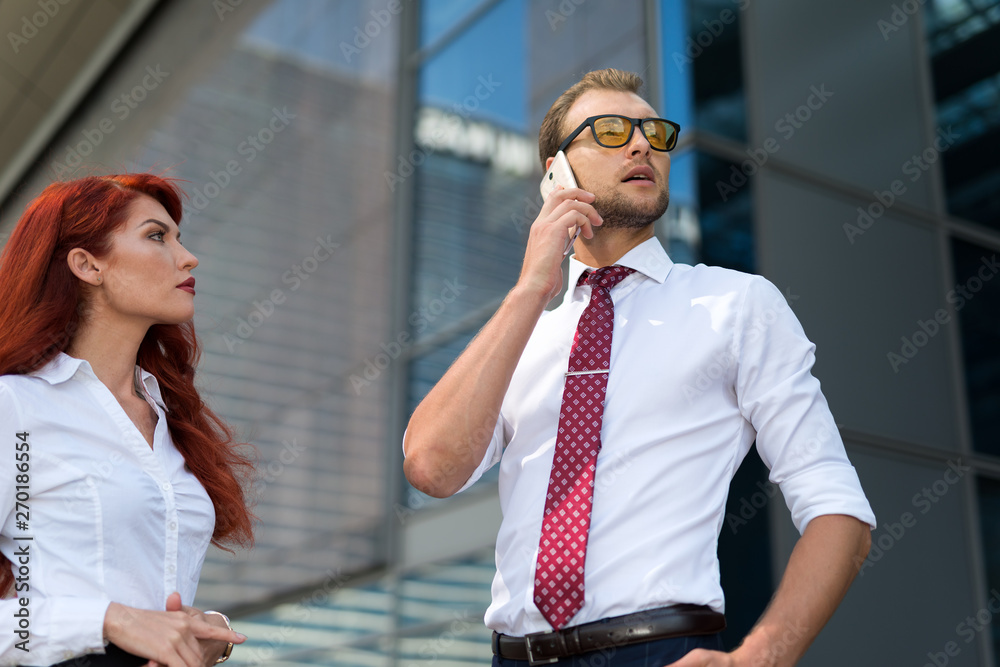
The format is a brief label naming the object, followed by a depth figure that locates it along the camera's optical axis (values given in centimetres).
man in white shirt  205
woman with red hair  214
